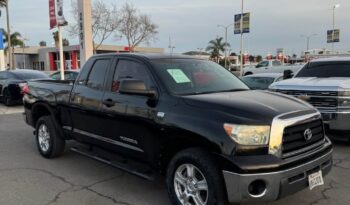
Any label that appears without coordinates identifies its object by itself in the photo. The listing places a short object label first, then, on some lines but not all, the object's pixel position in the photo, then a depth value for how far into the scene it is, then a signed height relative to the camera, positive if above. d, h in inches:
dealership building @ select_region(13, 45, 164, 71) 2445.9 +67.0
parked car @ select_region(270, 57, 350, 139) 289.1 -20.8
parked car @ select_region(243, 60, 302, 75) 940.8 -14.0
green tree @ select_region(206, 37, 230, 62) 2866.6 +127.5
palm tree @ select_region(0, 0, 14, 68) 1369.3 +157.2
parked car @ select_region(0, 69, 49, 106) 589.9 -25.6
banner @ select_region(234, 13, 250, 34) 1518.2 +164.4
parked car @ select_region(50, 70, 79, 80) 683.4 -14.6
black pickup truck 149.9 -27.9
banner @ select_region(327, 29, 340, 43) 2153.3 +152.0
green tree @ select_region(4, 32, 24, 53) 2343.8 +159.4
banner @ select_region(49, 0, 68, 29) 615.5 +82.4
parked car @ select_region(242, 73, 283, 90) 510.0 -19.7
